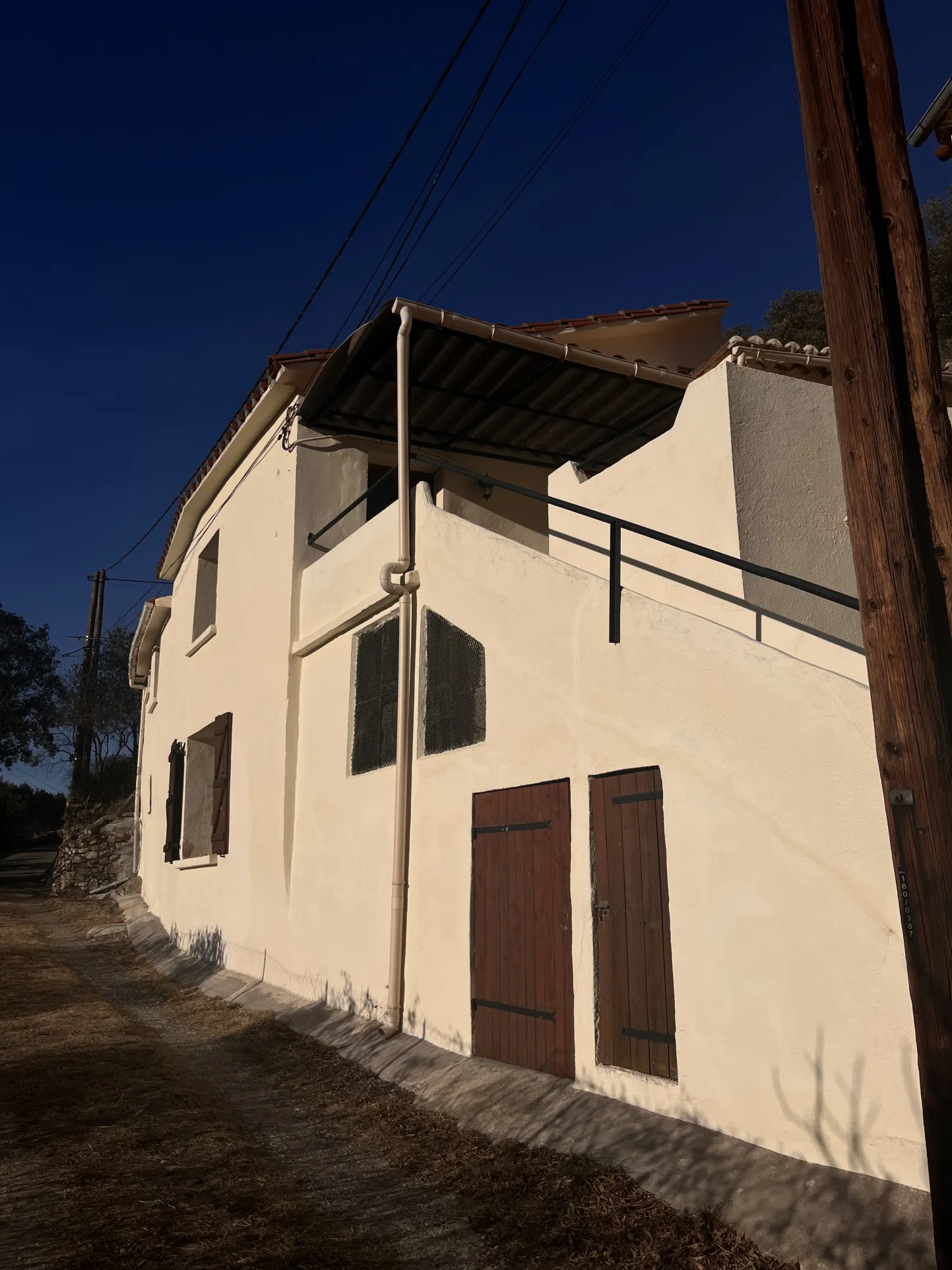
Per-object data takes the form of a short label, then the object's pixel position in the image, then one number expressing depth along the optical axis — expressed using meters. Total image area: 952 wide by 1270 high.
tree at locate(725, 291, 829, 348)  19.91
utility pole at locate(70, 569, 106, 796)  30.30
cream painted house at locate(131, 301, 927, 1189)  4.09
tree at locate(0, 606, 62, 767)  29.33
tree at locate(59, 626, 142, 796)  30.88
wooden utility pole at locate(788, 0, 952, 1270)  3.11
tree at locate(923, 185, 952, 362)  17.66
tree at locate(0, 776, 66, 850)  32.47
